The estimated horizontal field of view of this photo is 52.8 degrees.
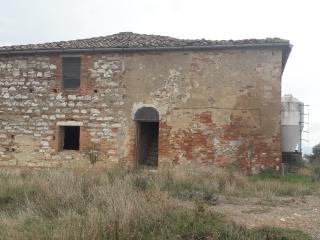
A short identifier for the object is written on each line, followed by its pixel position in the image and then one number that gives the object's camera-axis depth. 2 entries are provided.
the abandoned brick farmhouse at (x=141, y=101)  10.66
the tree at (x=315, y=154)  19.49
